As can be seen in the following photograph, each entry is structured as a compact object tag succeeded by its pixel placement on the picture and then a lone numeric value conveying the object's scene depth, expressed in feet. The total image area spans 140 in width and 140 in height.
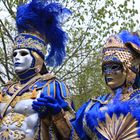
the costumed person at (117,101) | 12.79
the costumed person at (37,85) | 16.40
